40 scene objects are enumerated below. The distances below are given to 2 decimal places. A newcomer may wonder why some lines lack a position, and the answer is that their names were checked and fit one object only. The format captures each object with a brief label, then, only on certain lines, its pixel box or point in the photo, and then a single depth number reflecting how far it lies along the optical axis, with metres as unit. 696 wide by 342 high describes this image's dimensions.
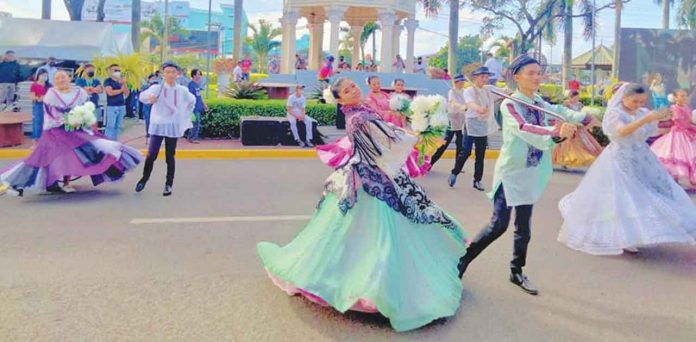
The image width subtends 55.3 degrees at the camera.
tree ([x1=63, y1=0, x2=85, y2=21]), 30.72
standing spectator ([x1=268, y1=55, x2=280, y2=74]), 36.56
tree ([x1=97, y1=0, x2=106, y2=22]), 31.66
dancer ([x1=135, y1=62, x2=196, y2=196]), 8.45
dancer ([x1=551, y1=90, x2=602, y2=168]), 11.70
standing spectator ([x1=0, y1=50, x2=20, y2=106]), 15.59
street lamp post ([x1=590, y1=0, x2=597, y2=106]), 20.59
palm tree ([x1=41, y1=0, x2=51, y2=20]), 28.53
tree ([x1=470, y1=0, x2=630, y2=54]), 34.00
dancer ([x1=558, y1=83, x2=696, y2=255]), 5.71
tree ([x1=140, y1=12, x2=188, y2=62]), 57.64
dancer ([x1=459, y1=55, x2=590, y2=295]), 4.67
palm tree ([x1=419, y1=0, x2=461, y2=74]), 29.48
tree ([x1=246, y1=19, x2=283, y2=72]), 57.97
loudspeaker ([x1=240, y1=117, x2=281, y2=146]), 14.04
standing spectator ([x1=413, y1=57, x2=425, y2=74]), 30.02
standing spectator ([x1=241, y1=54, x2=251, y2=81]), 24.43
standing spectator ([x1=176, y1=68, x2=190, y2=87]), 16.39
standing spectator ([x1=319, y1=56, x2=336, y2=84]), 20.52
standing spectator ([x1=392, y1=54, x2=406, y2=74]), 28.41
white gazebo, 26.03
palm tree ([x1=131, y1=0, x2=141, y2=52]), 29.12
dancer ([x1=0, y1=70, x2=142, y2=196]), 8.09
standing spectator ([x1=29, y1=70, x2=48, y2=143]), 12.64
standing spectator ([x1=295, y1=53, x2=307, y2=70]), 28.54
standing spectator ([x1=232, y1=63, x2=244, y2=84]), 23.46
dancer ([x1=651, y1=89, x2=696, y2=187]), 9.37
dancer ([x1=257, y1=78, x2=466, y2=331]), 3.98
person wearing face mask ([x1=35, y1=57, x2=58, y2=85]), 15.28
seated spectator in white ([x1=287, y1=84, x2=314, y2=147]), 14.06
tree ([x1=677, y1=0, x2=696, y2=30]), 38.34
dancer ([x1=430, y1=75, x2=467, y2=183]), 9.58
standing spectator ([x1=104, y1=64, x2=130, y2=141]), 12.04
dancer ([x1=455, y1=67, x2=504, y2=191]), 8.99
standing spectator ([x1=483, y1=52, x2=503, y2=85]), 20.99
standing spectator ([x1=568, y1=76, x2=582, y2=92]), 13.08
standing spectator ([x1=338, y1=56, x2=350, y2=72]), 26.48
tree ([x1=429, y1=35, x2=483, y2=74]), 72.75
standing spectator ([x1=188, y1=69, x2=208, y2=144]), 14.38
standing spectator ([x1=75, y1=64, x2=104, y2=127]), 14.11
